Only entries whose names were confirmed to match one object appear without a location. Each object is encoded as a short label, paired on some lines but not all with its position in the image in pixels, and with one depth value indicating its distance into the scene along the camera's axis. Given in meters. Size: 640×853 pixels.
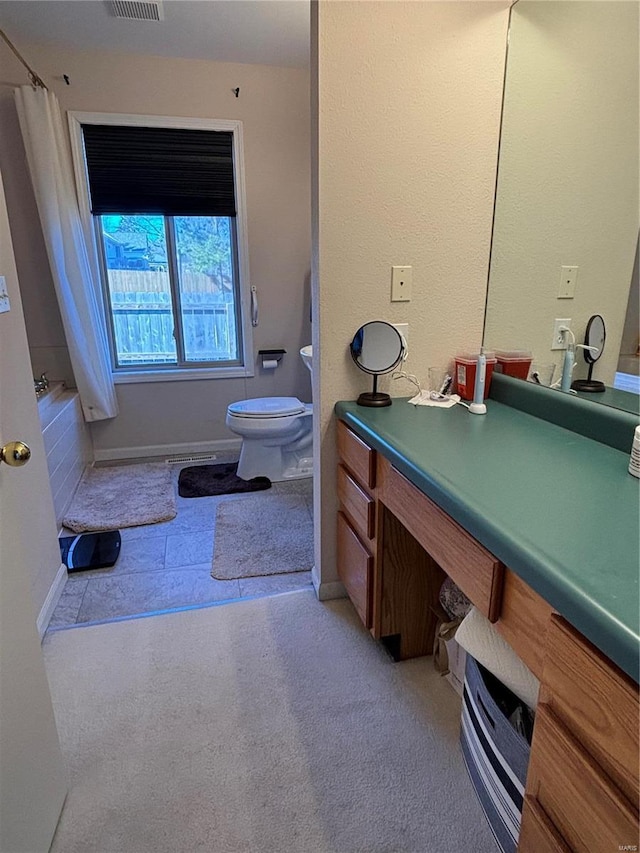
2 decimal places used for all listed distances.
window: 3.05
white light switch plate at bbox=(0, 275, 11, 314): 1.63
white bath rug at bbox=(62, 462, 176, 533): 2.62
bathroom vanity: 0.64
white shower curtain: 2.72
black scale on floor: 2.21
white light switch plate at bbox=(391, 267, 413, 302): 1.65
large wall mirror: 1.23
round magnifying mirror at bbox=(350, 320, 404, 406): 1.63
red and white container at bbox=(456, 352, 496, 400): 1.67
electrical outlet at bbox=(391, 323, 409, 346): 1.70
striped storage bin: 1.03
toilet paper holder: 3.54
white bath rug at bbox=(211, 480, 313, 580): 2.20
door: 0.94
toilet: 2.90
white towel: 0.97
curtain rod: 2.64
